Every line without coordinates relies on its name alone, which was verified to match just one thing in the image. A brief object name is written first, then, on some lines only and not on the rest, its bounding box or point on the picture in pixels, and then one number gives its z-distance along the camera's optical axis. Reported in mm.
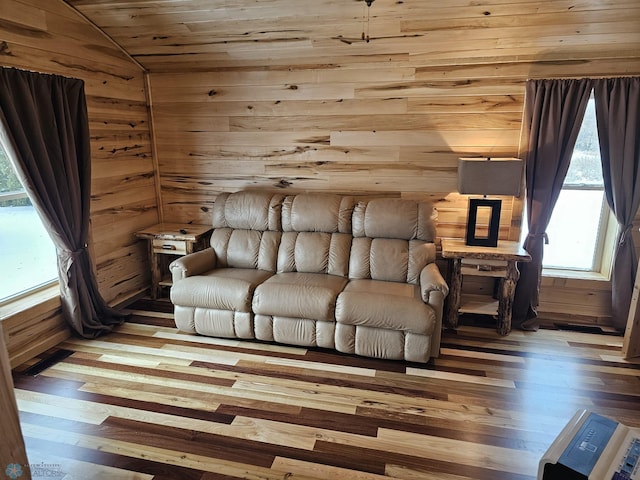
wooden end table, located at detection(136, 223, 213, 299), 3756
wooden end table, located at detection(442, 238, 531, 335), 3158
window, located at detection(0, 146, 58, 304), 2812
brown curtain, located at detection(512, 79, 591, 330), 3127
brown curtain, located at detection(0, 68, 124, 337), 2592
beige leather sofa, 2812
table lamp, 3045
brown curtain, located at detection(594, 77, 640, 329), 3023
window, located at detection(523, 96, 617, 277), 3375
